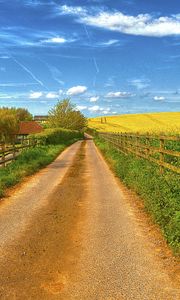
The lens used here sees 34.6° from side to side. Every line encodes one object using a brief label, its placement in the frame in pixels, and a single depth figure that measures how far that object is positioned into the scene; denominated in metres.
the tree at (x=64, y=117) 69.68
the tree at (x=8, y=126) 60.92
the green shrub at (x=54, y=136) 32.44
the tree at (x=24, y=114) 97.84
